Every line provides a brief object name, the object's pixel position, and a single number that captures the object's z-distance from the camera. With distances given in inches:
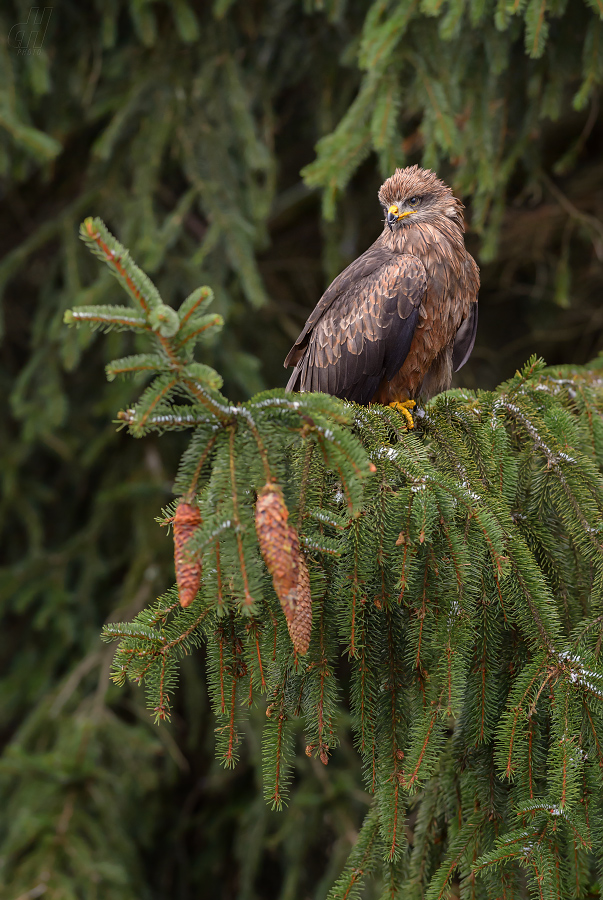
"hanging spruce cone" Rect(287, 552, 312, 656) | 622.9
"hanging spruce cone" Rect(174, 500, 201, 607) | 620.9
